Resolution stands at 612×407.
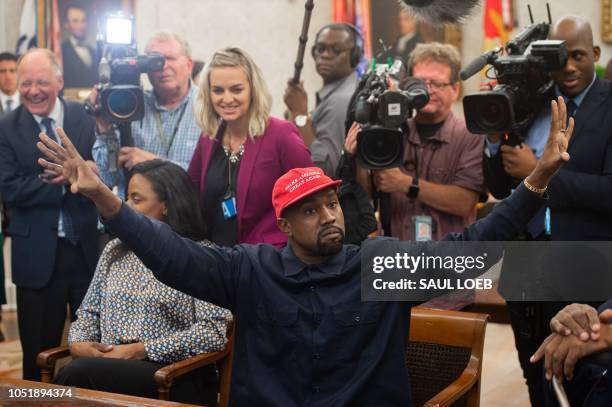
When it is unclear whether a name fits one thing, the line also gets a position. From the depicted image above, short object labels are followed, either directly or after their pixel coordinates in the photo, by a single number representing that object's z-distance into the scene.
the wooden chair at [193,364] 5.47
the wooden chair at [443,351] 5.08
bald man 5.54
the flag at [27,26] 14.37
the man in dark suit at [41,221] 7.24
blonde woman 6.24
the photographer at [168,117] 7.31
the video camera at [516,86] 5.60
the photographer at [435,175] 6.57
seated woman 5.65
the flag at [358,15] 13.48
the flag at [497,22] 12.90
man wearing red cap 4.25
